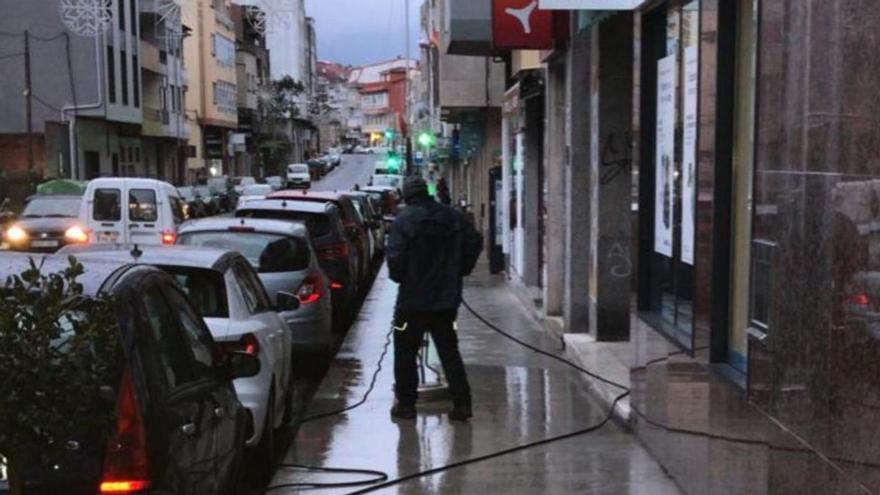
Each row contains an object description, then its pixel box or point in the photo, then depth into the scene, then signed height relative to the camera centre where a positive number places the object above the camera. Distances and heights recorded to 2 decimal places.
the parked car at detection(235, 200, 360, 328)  13.98 -0.91
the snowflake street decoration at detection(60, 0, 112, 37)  27.96 +4.90
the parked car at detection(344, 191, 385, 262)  23.12 -1.13
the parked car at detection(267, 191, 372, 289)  16.03 -0.84
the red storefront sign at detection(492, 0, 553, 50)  11.93 +1.63
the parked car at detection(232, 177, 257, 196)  55.53 -0.67
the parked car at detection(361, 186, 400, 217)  34.28 -0.96
